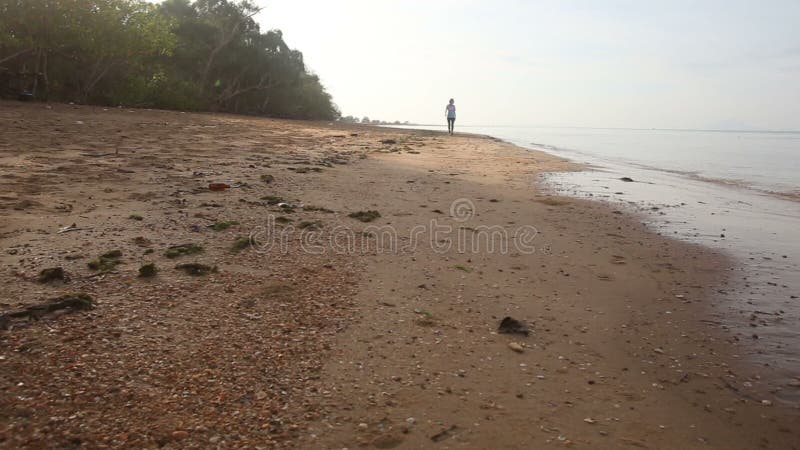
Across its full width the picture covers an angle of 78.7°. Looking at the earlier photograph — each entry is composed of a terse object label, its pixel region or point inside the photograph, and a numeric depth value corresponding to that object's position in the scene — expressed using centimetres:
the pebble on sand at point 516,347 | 283
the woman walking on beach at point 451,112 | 2544
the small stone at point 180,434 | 187
